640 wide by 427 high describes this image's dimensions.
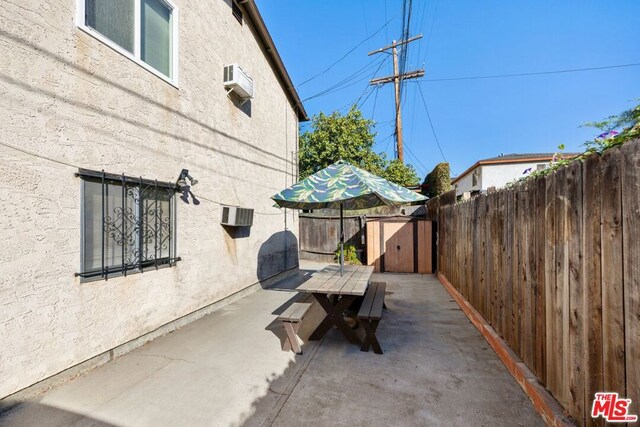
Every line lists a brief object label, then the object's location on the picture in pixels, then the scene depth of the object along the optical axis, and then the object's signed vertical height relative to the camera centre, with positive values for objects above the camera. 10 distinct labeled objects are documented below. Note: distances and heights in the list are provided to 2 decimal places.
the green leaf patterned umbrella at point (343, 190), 3.71 +0.37
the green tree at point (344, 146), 16.00 +3.98
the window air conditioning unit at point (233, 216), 5.13 +0.01
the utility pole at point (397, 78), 12.93 +6.29
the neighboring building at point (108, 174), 2.41 +0.47
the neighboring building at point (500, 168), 18.34 +3.11
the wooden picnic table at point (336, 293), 3.45 -0.99
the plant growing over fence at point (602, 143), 1.56 +0.44
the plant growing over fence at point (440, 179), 10.12 +1.35
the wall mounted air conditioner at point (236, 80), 5.27 +2.51
